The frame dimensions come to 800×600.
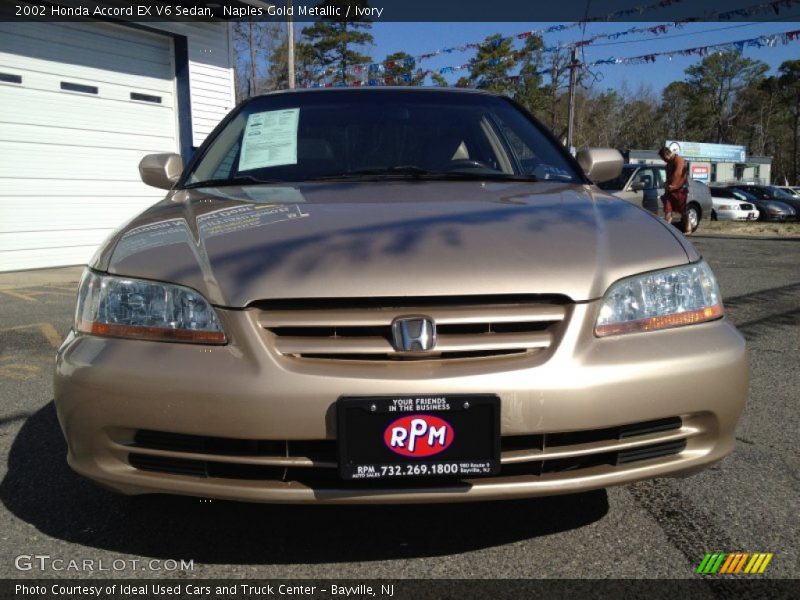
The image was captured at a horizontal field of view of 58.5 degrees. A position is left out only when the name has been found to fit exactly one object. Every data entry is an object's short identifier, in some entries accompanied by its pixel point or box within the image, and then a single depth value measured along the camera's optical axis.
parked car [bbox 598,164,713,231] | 13.44
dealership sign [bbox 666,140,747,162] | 49.62
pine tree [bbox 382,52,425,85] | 21.91
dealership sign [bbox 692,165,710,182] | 48.63
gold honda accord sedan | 1.70
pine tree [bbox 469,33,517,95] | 39.38
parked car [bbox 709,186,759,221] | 23.97
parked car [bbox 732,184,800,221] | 25.64
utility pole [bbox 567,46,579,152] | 22.30
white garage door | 7.97
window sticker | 2.91
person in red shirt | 12.36
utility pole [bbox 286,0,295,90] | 17.97
